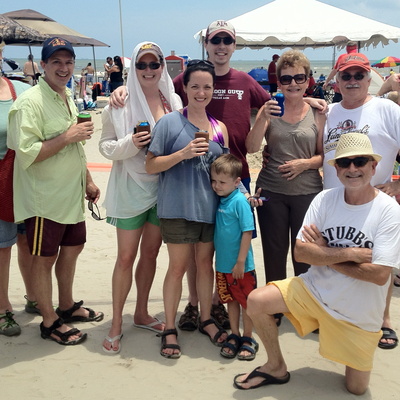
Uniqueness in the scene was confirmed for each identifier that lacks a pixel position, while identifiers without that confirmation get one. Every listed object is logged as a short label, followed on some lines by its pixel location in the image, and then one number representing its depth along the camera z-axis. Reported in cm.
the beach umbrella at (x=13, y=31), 1260
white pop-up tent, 1374
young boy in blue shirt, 335
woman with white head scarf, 343
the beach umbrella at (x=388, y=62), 2480
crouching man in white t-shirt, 281
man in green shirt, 333
